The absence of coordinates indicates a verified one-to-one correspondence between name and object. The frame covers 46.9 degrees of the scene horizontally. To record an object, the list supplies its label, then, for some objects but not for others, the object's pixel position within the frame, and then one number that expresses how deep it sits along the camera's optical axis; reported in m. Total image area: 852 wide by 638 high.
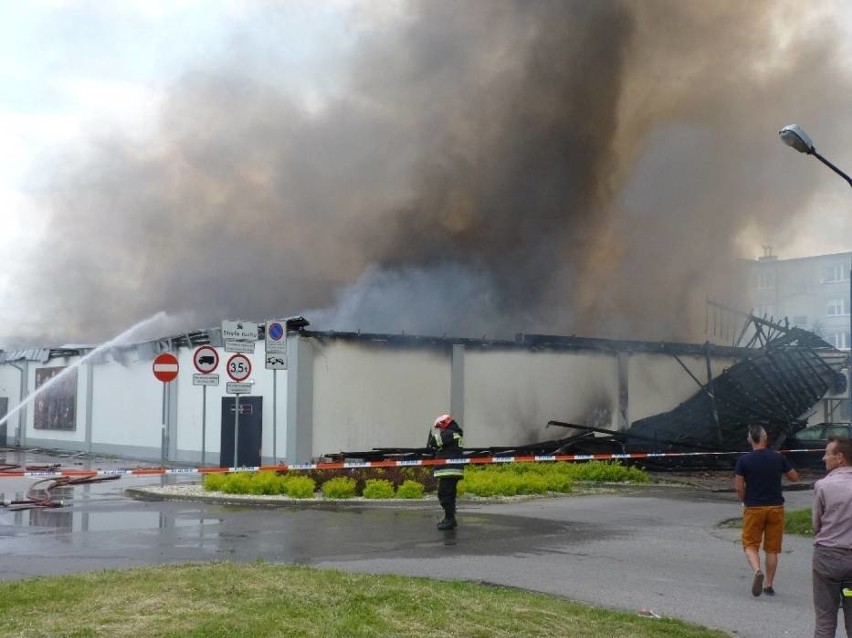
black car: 25.52
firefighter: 12.32
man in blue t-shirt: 8.59
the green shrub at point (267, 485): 16.19
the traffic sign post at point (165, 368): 16.52
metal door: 22.08
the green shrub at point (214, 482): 16.64
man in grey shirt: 5.59
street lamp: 12.01
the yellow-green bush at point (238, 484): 16.25
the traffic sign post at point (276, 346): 16.81
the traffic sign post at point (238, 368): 17.20
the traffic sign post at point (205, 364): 17.22
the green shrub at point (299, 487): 15.77
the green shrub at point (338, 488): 15.67
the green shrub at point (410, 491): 15.82
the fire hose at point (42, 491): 15.14
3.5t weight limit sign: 17.23
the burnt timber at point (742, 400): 24.47
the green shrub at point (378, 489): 15.66
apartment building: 65.81
